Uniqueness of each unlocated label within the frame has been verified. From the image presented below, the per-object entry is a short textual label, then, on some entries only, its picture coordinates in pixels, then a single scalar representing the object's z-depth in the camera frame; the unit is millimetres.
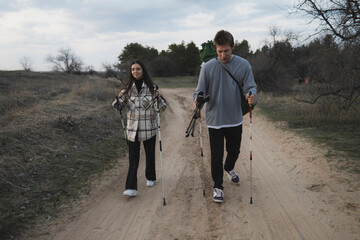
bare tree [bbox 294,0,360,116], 7922
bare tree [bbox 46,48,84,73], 47078
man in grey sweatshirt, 4027
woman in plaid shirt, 4519
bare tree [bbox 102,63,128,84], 21109
